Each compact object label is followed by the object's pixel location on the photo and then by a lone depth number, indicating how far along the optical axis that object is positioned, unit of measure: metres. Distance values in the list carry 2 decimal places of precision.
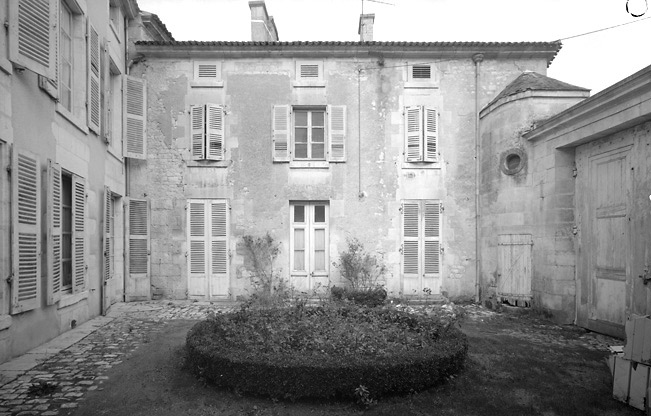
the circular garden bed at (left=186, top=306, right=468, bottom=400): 3.96
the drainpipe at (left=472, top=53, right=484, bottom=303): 9.92
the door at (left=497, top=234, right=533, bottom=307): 8.42
